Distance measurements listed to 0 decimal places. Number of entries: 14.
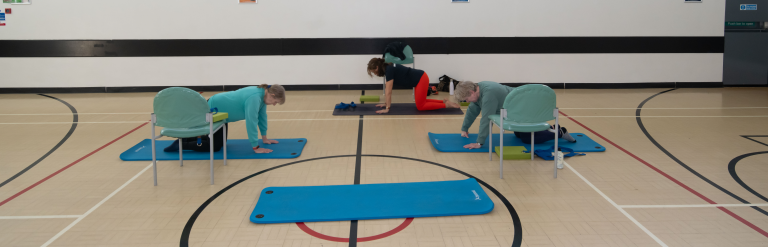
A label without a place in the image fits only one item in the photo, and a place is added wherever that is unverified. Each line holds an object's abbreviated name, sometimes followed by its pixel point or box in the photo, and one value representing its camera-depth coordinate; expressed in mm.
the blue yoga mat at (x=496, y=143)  4656
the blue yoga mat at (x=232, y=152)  4449
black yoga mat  6781
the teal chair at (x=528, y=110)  3730
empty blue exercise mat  3035
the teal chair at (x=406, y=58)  8490
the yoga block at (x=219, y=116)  3805
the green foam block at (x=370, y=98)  7848
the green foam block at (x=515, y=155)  4331
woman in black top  6570
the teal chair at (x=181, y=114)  3625
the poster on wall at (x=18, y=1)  8719
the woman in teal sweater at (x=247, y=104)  4309
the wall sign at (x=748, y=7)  9211
